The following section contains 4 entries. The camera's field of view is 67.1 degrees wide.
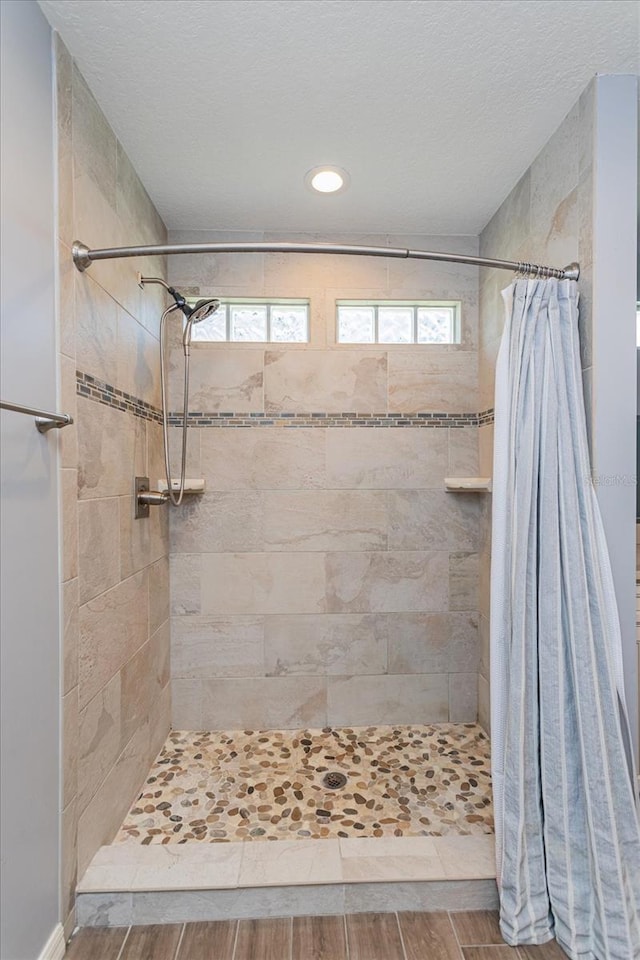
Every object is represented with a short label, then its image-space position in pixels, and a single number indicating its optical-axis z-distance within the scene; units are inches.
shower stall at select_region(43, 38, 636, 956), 78.5
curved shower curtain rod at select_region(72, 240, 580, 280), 55.0
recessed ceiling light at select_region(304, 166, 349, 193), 73.5
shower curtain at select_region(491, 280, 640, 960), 51.6
